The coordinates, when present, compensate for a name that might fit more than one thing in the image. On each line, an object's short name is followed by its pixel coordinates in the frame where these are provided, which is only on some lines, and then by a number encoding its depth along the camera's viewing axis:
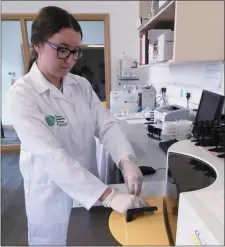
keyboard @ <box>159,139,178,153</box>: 1.37
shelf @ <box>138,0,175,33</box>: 1.45
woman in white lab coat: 0.81
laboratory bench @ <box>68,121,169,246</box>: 0.73
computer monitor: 1.31
